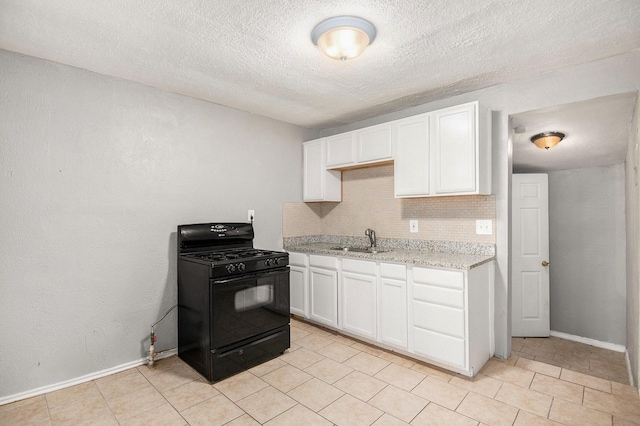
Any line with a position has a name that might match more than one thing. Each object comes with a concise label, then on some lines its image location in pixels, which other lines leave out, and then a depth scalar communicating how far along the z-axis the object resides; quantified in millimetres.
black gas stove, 2396
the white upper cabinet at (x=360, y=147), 3203
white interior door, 4227
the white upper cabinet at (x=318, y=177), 3863
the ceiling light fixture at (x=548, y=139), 3182
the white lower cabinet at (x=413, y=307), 2406
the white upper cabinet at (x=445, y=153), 2590
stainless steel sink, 3434
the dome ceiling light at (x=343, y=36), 1794
